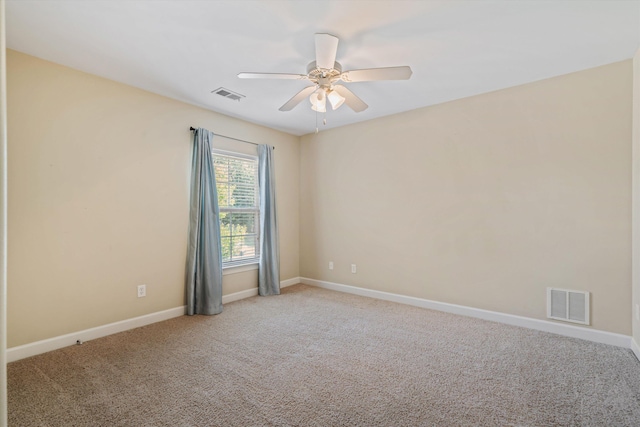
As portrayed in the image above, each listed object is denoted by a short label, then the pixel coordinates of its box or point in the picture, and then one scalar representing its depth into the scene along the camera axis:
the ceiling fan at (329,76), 2.07
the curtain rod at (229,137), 3.59
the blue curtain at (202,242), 3.51
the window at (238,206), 4.03
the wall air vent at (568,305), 2.78
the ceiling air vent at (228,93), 3.18
